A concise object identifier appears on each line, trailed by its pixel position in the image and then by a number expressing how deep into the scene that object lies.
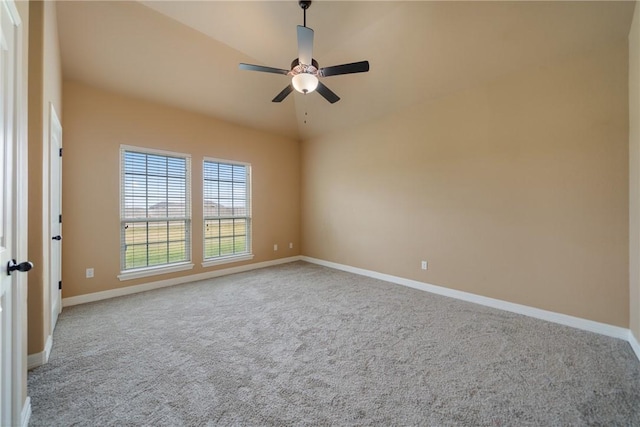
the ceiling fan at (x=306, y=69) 2.43
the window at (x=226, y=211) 4.70
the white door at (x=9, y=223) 1.23
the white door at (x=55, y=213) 2.54
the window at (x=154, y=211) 3.83
